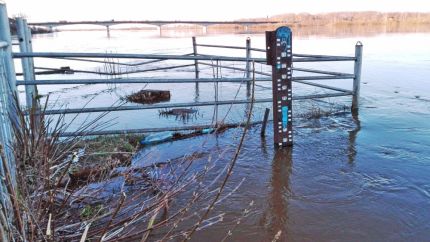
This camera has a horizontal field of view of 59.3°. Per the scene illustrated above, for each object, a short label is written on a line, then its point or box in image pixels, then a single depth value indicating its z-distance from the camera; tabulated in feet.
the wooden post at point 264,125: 17.82
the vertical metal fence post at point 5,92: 7.06
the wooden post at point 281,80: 15.21
